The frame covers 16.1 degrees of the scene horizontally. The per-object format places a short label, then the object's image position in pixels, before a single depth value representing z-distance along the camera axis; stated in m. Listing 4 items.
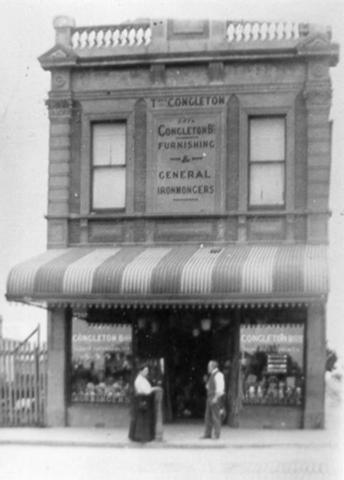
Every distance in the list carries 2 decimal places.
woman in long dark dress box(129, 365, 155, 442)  22.95
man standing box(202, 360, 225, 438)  23.30
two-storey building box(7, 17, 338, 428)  25.08
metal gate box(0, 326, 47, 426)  25.69
